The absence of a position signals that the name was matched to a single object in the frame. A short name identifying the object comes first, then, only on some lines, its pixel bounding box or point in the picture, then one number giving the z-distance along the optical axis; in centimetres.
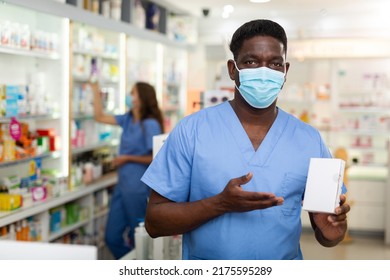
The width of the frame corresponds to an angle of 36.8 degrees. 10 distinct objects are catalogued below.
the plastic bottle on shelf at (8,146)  411
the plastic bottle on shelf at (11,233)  416
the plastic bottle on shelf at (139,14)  666
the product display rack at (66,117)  439
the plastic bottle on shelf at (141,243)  308
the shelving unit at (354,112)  726
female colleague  496
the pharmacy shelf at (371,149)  771
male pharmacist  190
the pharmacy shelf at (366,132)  756
